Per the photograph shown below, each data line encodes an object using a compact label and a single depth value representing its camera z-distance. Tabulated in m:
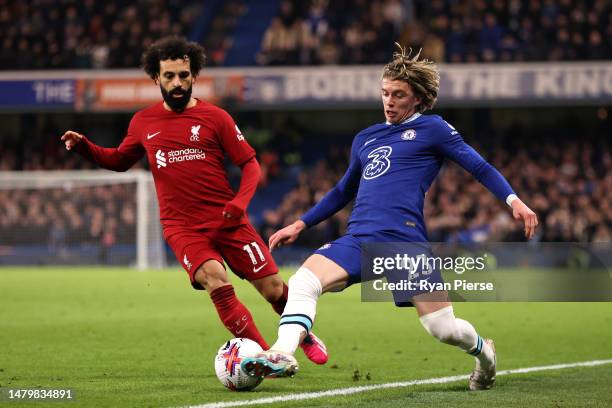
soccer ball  14.59
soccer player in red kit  16.23
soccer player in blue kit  13.20
